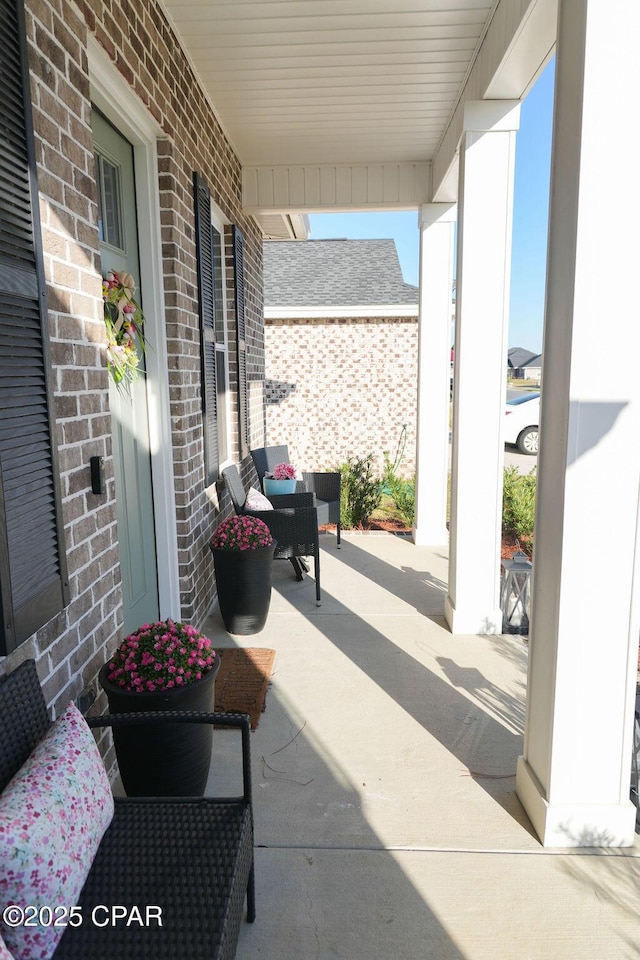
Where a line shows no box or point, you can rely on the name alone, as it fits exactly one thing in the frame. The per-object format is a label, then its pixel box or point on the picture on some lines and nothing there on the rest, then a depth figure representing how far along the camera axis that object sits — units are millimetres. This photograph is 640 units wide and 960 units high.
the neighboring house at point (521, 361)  19141
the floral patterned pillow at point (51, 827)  1271
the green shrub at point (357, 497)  7140
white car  14086
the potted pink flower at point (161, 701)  2154
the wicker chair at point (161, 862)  1371
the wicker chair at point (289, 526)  4613
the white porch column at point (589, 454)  1937
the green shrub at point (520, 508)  6586
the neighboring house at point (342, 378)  9773
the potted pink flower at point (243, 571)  3869
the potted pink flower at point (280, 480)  5516
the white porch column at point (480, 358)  3680
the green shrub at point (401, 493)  7559
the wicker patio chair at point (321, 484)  5918
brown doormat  3172
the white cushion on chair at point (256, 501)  4633
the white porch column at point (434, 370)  5977
